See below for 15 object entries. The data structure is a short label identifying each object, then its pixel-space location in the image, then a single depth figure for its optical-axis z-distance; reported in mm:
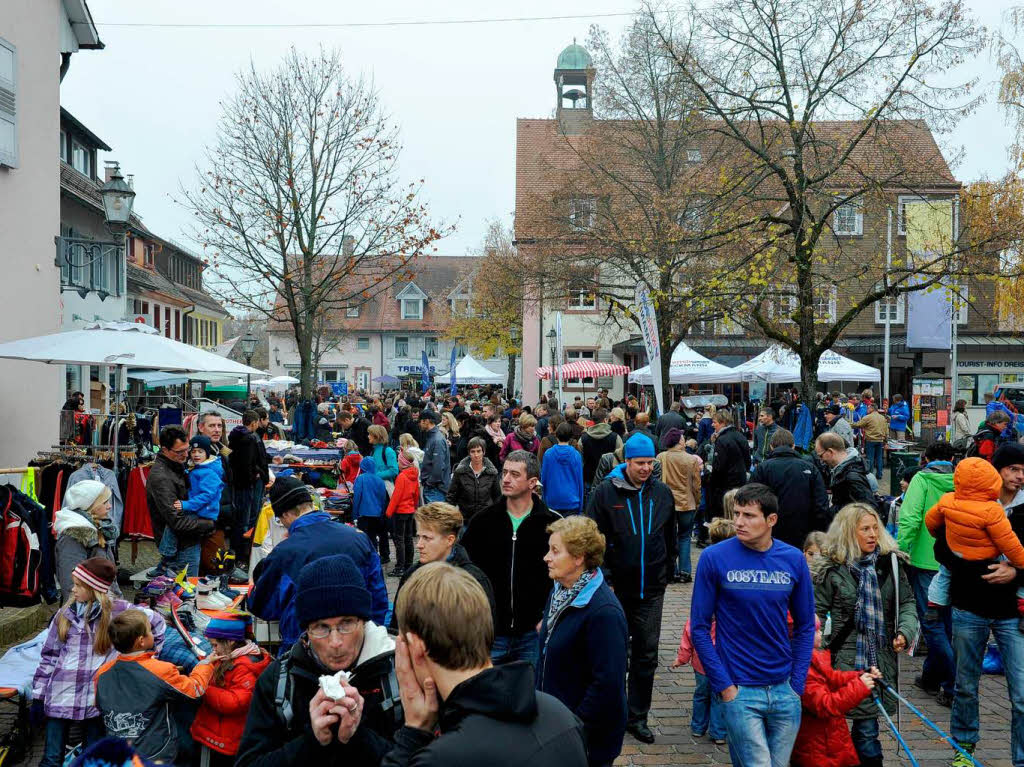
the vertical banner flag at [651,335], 13977
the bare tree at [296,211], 21359
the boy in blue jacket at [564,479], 9766
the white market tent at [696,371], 23984
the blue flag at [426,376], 35409
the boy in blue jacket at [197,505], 8188
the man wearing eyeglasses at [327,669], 2670
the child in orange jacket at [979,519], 4969
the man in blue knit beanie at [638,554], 5805
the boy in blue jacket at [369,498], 10398
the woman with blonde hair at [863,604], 4828
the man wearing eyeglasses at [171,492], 8023
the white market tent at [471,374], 36219
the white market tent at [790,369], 23381
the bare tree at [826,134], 14547
